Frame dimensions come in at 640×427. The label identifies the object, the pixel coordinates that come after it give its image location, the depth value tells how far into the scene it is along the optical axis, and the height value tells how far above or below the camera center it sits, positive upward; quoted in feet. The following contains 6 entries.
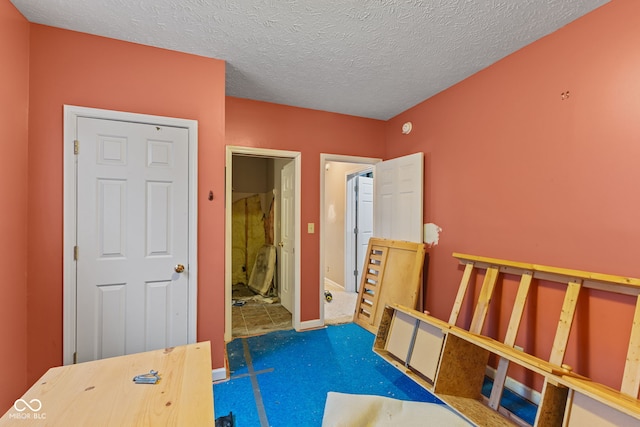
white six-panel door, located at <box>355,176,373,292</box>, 15.87 -0.37
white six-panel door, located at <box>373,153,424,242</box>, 10.03 +0.58
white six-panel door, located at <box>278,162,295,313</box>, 11.45 -1.01
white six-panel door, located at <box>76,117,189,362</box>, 6.52 -0.65
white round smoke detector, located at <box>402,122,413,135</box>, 10.87 +3.38
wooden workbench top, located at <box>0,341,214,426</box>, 2.87 -2.17
